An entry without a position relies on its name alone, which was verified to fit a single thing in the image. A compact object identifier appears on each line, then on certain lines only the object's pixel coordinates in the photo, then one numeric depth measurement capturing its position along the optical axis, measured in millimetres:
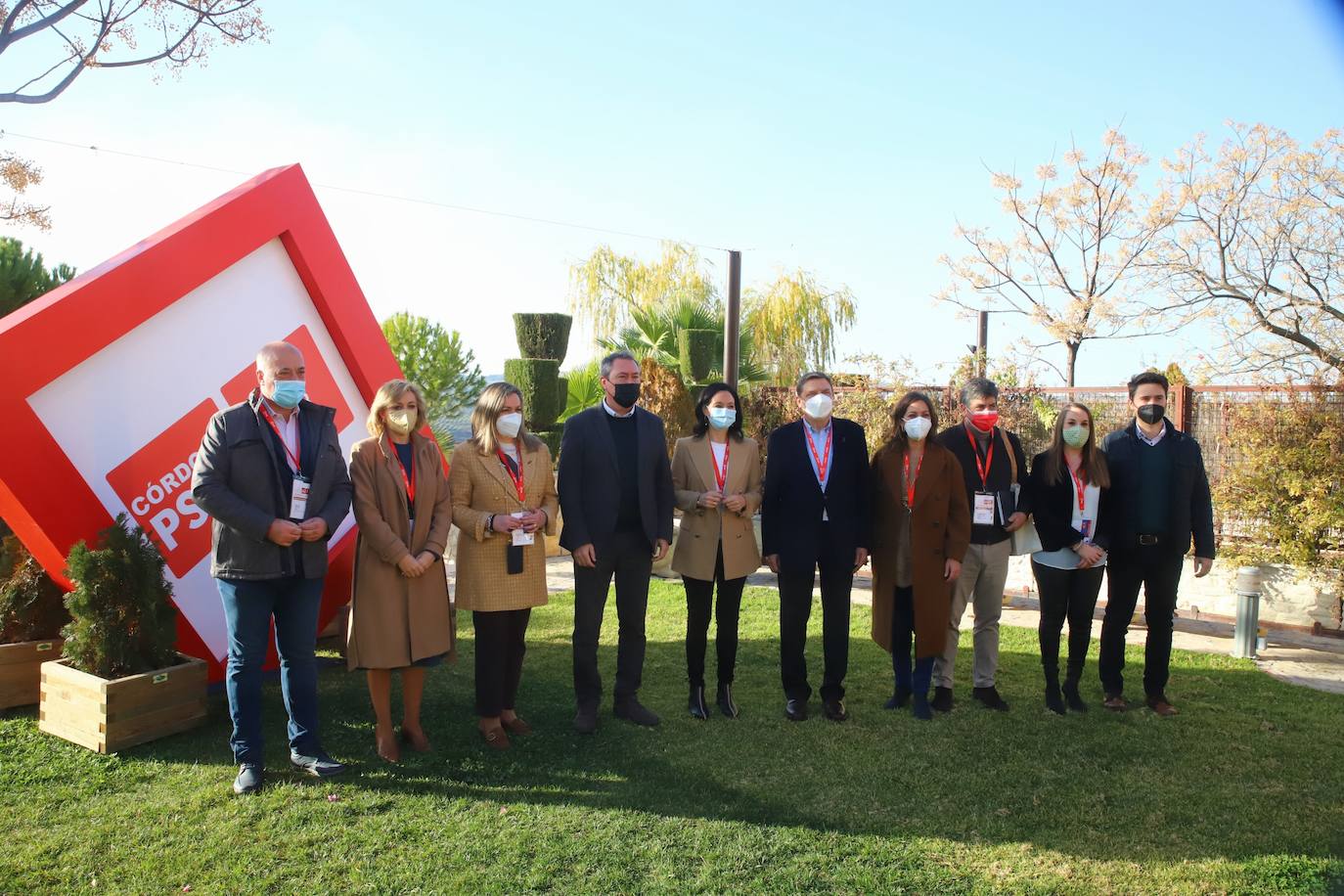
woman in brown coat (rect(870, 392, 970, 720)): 4945
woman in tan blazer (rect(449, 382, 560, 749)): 4480
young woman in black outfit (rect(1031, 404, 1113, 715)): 5141
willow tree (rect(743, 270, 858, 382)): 23422
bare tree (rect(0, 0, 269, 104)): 9070
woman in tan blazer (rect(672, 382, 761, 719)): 4930
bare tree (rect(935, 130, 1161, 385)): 22266
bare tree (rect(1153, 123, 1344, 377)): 16641
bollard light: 6773
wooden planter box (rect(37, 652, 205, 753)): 4270
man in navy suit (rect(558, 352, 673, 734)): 4723
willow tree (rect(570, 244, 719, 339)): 23750
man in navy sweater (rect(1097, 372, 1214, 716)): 5102
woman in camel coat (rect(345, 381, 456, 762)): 4223
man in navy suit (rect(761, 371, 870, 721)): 4895
